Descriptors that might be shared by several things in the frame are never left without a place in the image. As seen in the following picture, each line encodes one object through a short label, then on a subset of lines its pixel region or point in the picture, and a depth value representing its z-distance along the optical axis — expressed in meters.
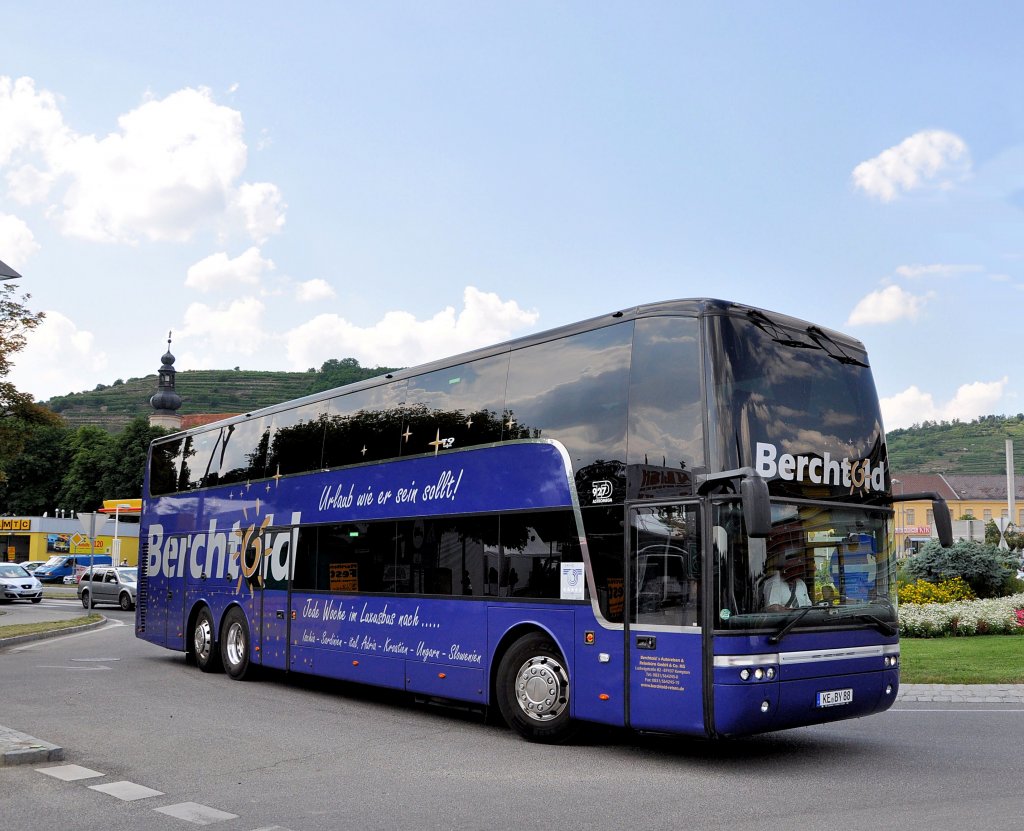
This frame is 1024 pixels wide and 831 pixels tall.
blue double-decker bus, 8.55
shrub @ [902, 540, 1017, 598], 25.39
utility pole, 52.06
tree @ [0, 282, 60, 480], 31.56
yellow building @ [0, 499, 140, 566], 84.75
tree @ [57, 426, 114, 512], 94.23
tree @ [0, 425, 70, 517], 97.56
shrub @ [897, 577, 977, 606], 24.55
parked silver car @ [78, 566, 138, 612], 38.59
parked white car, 43.37
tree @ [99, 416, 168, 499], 91.31
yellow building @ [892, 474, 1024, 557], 122.31
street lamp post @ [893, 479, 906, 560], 97.29
